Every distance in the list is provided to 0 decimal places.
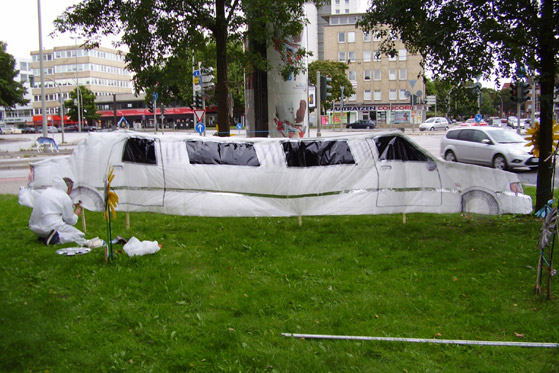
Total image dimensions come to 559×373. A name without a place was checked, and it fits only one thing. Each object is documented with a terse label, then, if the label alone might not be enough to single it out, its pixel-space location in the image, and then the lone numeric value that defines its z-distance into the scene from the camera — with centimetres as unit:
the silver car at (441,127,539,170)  1734
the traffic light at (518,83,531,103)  1988
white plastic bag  700
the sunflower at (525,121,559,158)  809
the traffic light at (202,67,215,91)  2128
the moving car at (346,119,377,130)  6594
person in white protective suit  741
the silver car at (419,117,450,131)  5284
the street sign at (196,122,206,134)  2148
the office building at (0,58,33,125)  11775
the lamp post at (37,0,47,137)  2996
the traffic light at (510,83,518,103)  2008
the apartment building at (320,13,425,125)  7631
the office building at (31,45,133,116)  10312
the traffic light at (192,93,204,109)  2213
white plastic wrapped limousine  862
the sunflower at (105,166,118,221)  665
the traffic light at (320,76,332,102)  2234
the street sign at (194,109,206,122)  2176
